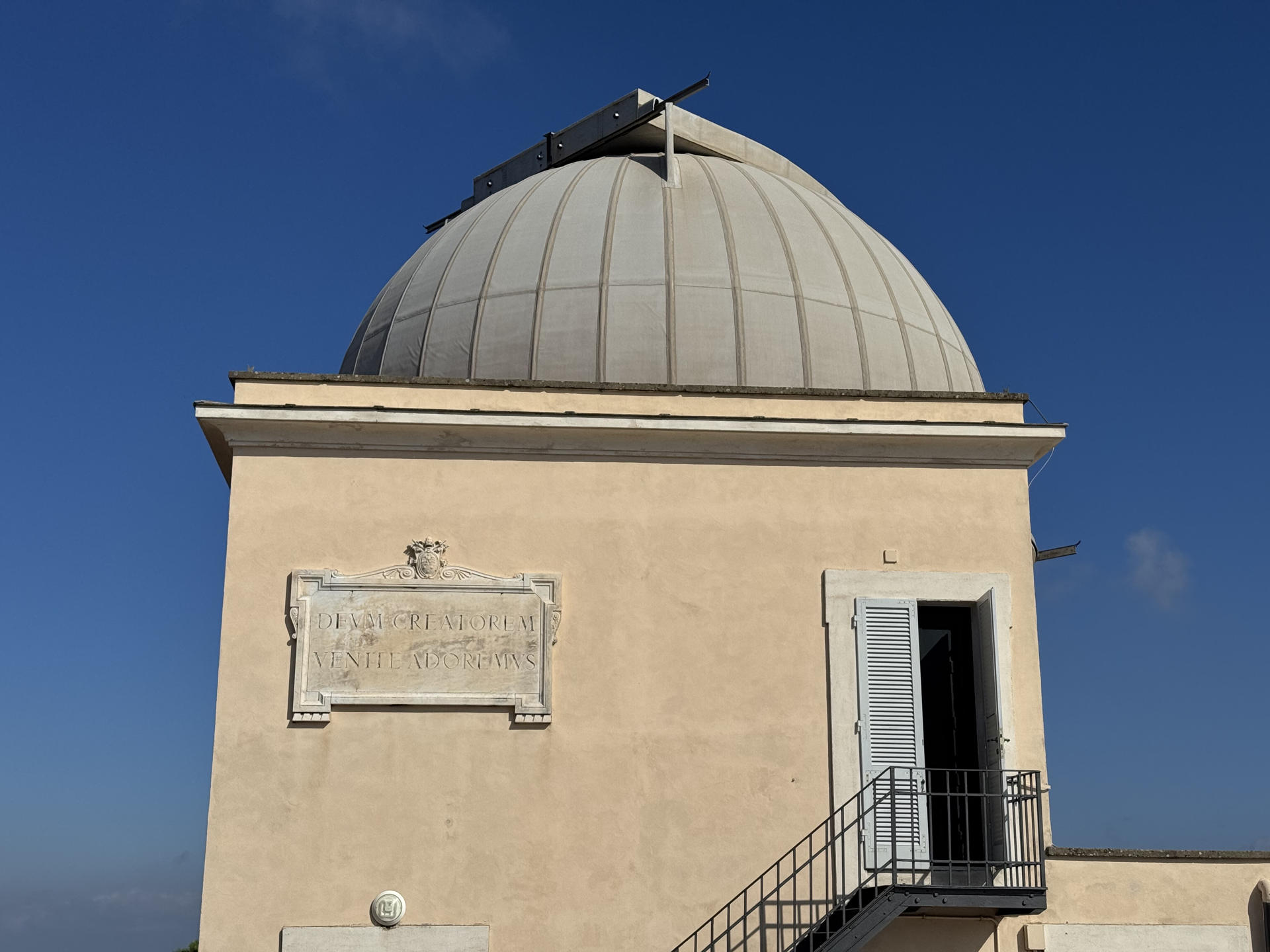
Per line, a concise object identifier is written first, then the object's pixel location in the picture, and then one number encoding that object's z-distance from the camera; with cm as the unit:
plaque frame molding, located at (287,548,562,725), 1283
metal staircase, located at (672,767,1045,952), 1256
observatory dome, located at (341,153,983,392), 1580
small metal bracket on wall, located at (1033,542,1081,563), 1814
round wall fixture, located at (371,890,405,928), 1247
